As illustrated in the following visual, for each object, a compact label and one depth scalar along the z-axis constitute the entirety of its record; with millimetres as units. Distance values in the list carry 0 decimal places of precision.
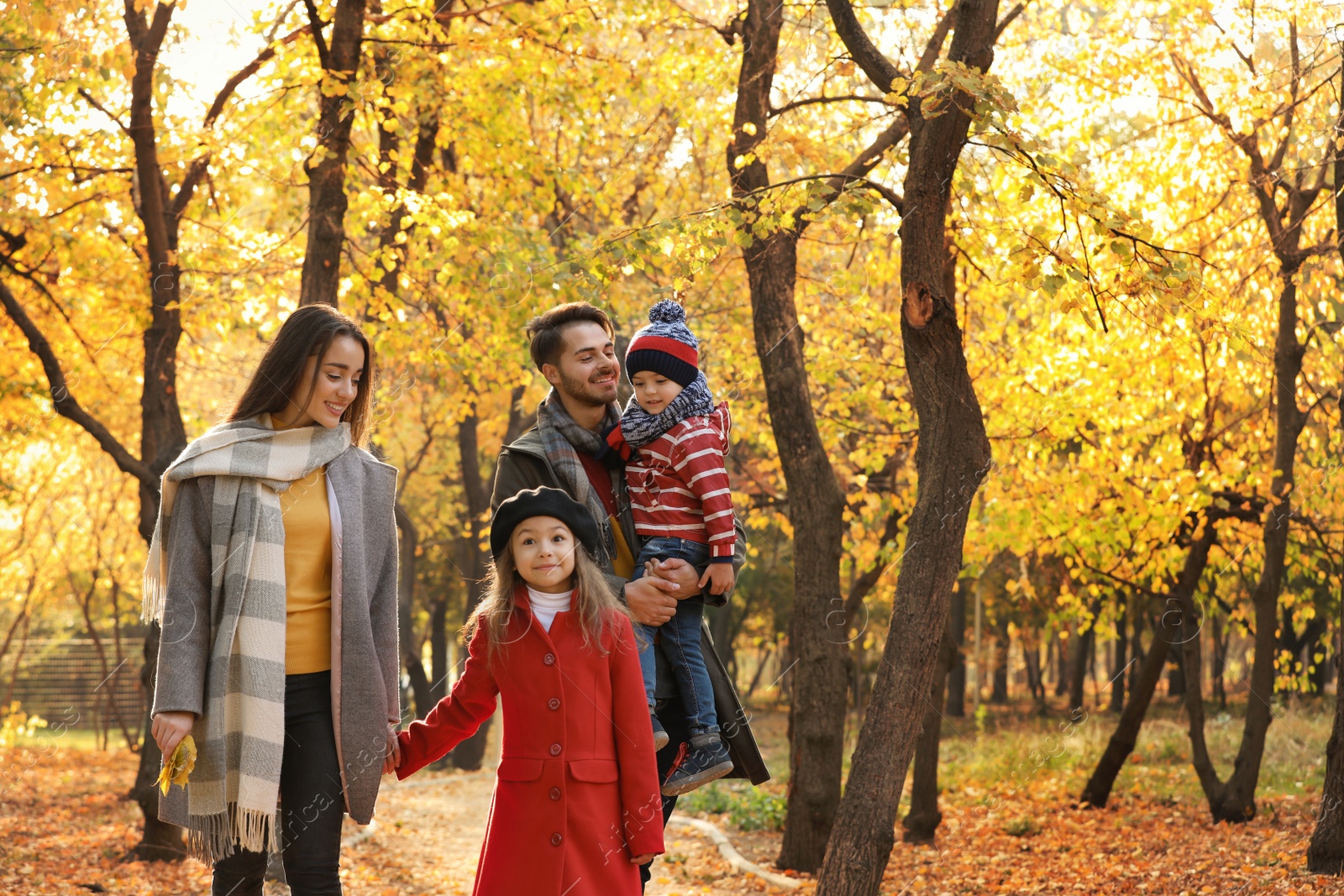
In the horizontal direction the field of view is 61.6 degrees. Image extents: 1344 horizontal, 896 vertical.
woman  2980
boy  3184
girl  2982
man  3242
